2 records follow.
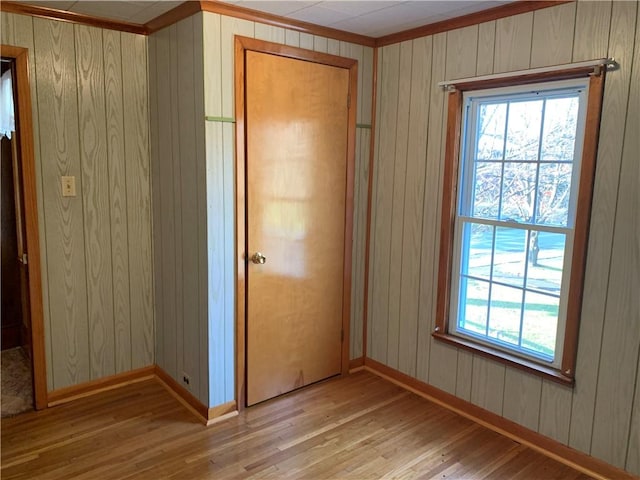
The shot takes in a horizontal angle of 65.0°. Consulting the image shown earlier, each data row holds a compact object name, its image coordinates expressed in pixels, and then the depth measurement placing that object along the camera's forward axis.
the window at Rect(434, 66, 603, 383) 2.37
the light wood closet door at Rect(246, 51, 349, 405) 2.80
